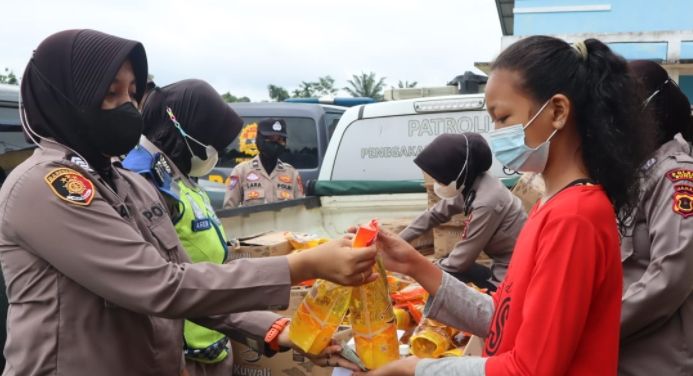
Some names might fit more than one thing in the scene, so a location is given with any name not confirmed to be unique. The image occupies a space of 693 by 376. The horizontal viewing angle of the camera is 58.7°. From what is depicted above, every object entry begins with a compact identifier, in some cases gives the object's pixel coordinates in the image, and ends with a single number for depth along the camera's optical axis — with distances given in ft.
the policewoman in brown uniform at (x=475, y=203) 12.62
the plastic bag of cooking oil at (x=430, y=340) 8.76
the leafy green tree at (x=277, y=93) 124.88
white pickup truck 16.94
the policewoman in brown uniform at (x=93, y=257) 4.75
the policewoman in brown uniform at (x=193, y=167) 7.67
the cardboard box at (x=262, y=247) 10.80
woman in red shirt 4.27
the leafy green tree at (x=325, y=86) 117.80
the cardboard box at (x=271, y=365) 9.45
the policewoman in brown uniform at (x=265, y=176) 20.10
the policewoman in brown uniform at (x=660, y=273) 6.59
